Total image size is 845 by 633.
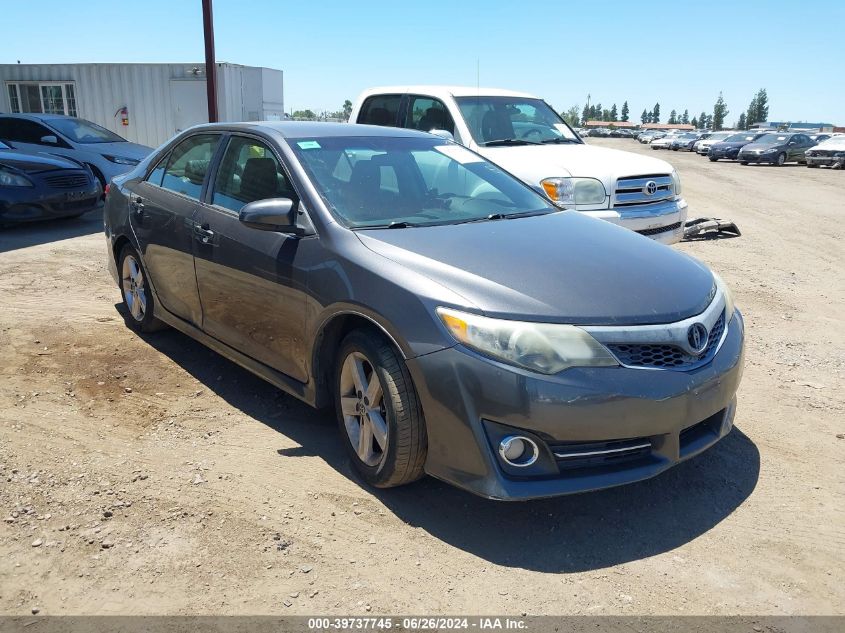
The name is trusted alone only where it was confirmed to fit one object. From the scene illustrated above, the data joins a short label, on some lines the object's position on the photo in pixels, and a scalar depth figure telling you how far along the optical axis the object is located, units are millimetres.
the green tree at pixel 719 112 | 135250
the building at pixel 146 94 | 19031
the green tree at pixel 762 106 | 125800
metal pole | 14586
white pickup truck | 6945
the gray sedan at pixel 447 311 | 2770
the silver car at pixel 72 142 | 12094
